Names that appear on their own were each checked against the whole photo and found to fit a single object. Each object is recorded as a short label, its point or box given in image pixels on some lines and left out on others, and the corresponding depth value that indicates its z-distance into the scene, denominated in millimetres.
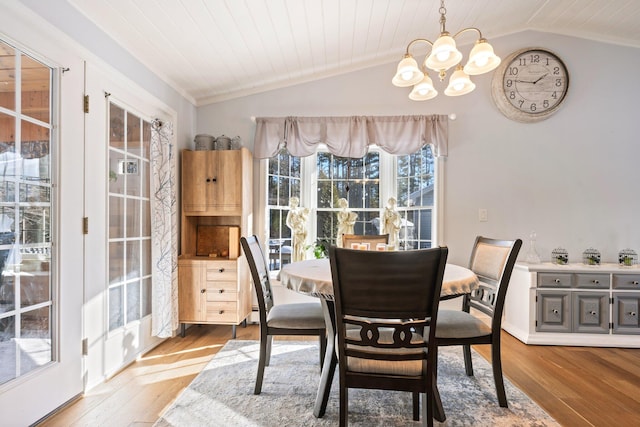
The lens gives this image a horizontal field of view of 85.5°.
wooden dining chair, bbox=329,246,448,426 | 1405
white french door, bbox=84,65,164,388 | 2178
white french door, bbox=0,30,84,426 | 1634
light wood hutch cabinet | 3139
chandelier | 1905
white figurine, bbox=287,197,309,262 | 3529
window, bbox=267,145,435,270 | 3715
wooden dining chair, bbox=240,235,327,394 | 2094
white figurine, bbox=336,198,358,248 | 3566
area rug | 1838
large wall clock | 3451
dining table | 1730
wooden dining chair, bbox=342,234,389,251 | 2894
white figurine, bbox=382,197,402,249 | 3484
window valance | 3453
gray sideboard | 2977
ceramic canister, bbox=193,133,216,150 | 3375
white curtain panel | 2809
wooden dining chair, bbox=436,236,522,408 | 1935
